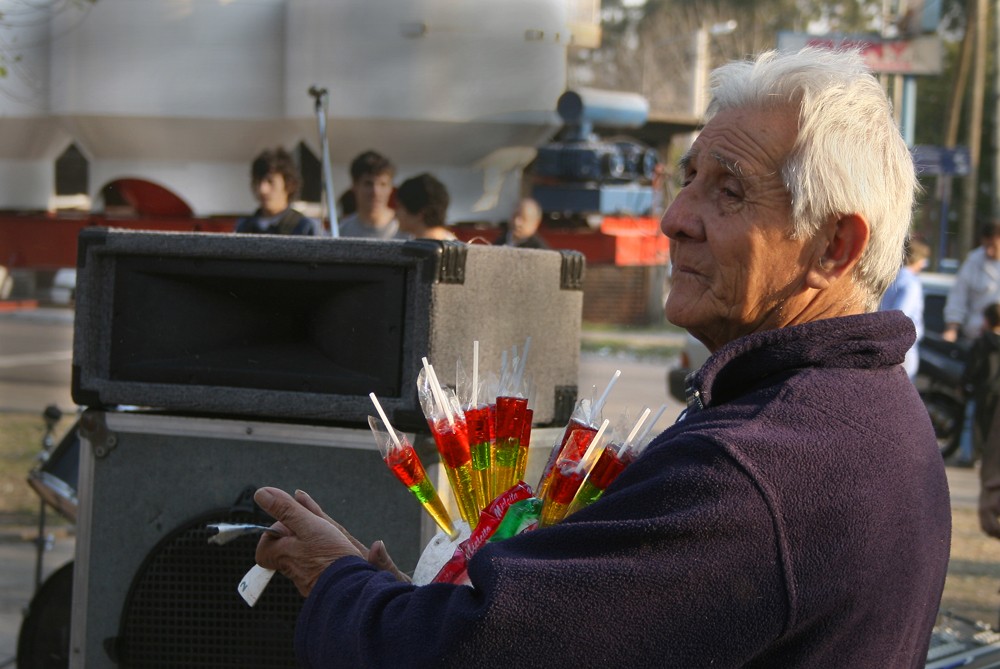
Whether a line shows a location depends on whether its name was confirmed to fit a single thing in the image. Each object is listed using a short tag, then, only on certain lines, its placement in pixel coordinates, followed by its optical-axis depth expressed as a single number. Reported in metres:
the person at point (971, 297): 8.51
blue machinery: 9.73
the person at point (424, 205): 5.11
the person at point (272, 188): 5.23
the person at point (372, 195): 5.46
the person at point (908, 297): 6.41
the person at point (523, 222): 6.62
